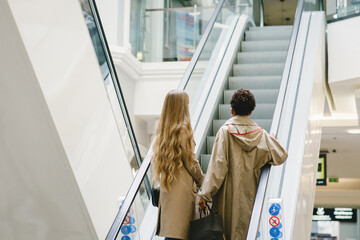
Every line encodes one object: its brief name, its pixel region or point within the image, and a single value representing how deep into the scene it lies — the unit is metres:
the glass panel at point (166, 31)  11.27
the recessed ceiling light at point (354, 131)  12.28
